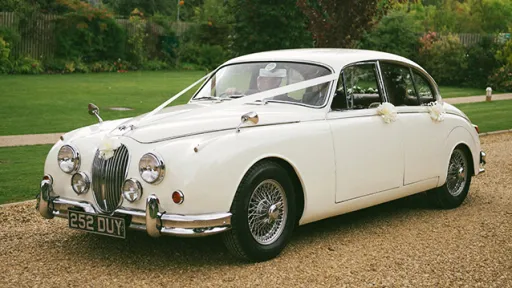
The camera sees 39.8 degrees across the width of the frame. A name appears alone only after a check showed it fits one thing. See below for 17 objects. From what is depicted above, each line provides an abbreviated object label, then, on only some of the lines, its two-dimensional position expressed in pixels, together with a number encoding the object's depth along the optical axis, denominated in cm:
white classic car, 503
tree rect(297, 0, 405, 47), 1188
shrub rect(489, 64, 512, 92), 2545
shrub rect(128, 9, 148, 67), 3050
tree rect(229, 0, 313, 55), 2022
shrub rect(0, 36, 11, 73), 2516
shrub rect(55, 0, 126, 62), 2858
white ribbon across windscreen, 614
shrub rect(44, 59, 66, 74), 2728
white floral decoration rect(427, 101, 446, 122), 720
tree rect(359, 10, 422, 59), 3003
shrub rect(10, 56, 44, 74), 2550
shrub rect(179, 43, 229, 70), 3303
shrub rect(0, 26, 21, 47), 2652
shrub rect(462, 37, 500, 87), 2669
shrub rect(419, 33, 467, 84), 2761
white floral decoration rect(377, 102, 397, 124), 653
